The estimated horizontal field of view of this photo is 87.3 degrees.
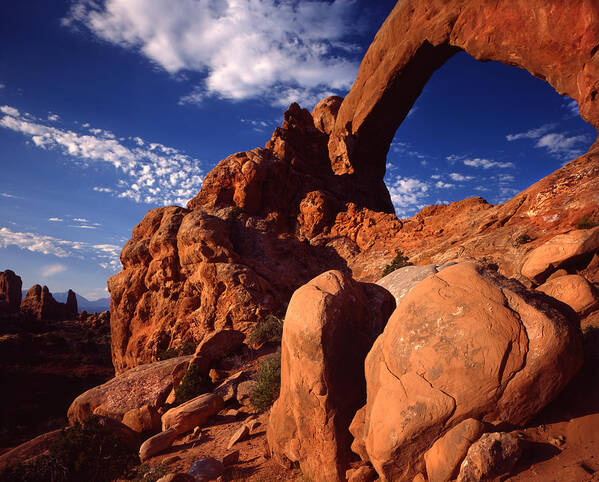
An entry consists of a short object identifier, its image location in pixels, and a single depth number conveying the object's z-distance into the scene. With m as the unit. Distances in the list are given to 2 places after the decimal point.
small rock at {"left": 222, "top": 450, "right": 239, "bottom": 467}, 6.04
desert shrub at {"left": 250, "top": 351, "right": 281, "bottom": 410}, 8.34
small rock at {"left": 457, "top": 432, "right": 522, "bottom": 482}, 3.21
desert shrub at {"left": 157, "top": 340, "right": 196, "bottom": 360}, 14.79
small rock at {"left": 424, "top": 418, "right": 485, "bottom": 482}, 3.41
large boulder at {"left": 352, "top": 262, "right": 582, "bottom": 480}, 3.60
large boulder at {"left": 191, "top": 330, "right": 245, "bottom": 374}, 11.36
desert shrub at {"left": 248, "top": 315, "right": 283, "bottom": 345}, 12.70
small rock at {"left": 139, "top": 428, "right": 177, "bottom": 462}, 7.22
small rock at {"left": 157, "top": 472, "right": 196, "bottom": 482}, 5.08
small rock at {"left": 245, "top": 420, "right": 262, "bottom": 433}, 7.37
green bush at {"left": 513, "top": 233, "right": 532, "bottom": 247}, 12.92
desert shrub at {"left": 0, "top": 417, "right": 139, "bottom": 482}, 6.36
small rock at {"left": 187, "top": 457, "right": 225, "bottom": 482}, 5.53
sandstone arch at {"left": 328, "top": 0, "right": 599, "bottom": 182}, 11.59
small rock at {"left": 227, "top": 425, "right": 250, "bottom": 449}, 6.90
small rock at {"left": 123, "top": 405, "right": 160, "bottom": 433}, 8.99
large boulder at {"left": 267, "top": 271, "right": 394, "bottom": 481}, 4.98
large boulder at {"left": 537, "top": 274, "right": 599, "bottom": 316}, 6.00
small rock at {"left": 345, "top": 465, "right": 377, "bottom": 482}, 4.43
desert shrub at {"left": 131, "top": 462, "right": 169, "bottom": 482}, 6.13
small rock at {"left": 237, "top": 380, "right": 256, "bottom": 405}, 9.12
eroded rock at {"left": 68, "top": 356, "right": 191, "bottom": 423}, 10.45
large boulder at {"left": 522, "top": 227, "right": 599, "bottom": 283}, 8.12
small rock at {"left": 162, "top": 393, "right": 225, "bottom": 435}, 8.22
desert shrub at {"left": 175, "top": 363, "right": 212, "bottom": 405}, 10.05
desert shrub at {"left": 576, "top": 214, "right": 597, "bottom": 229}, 10.98
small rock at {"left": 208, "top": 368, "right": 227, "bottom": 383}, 10.93
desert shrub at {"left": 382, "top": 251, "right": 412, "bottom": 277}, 16.50
